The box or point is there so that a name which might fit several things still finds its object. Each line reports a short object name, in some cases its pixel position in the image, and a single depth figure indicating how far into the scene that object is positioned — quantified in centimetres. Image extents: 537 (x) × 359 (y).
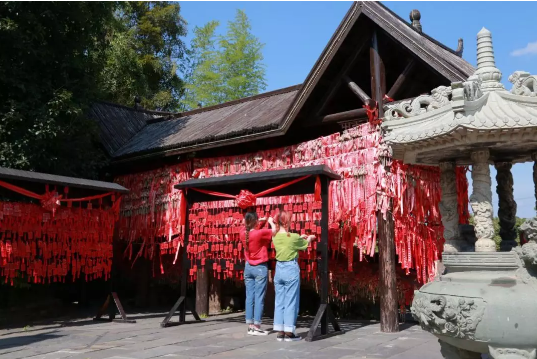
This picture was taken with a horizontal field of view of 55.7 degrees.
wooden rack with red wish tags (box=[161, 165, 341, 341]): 758
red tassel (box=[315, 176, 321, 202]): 787
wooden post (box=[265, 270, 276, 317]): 1035
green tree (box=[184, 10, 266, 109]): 2480
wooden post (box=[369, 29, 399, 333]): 802
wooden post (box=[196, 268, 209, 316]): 1099
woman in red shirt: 779
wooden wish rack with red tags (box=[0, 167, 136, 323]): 841
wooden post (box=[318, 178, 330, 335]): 755
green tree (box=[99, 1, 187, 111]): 2139
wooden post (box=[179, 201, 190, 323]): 920
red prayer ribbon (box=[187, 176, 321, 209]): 828
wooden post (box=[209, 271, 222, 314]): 1155
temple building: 827
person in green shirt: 717
